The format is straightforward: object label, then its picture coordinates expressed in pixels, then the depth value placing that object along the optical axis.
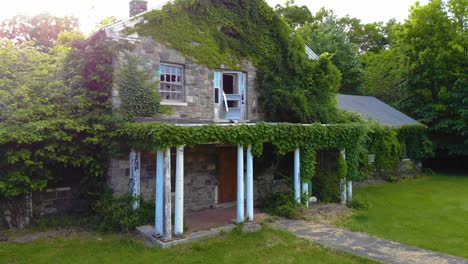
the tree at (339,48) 33.25
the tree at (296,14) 41.69
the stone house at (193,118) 10.29
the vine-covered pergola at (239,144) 8.69
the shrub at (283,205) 11.05
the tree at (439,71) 23.33
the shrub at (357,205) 12.63
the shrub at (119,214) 9.59
